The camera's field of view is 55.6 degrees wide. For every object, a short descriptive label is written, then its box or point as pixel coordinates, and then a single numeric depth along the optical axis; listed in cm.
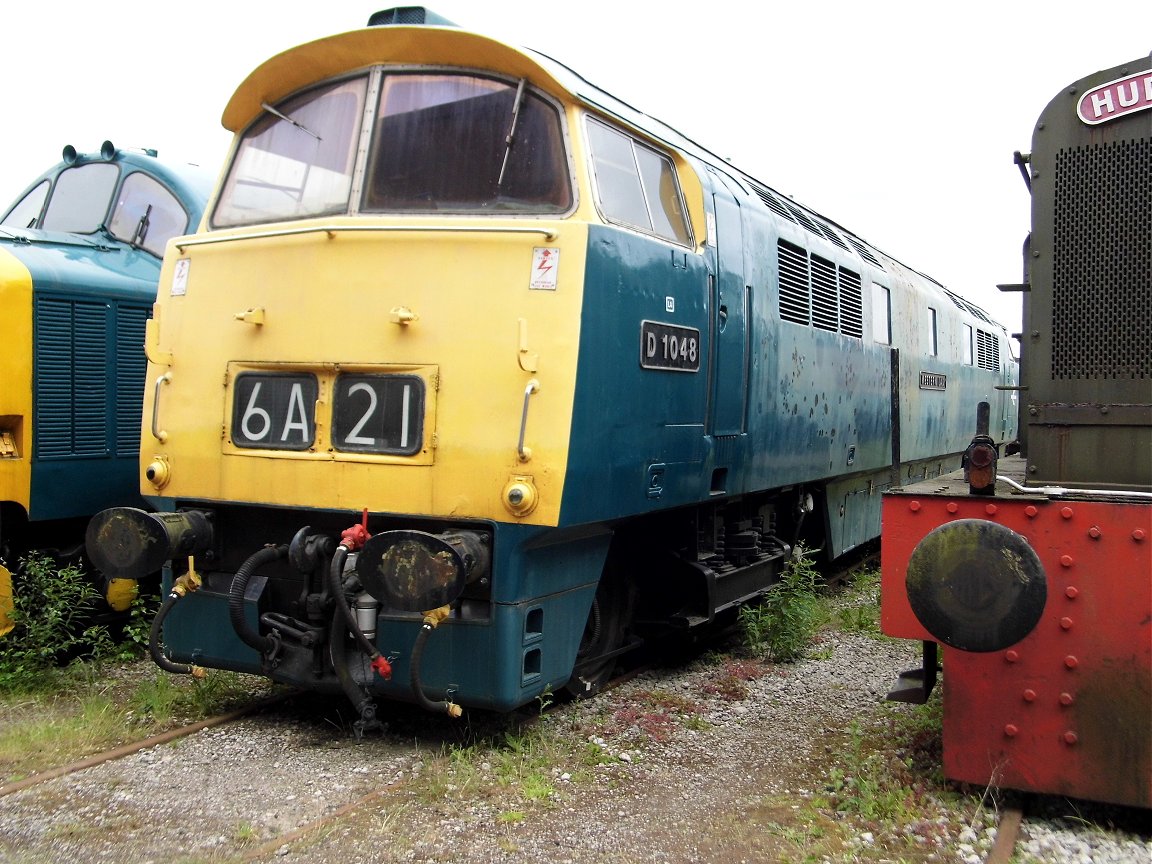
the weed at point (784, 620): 654
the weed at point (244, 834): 373
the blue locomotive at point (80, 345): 597
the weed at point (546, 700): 494
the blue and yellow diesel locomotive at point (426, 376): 438
